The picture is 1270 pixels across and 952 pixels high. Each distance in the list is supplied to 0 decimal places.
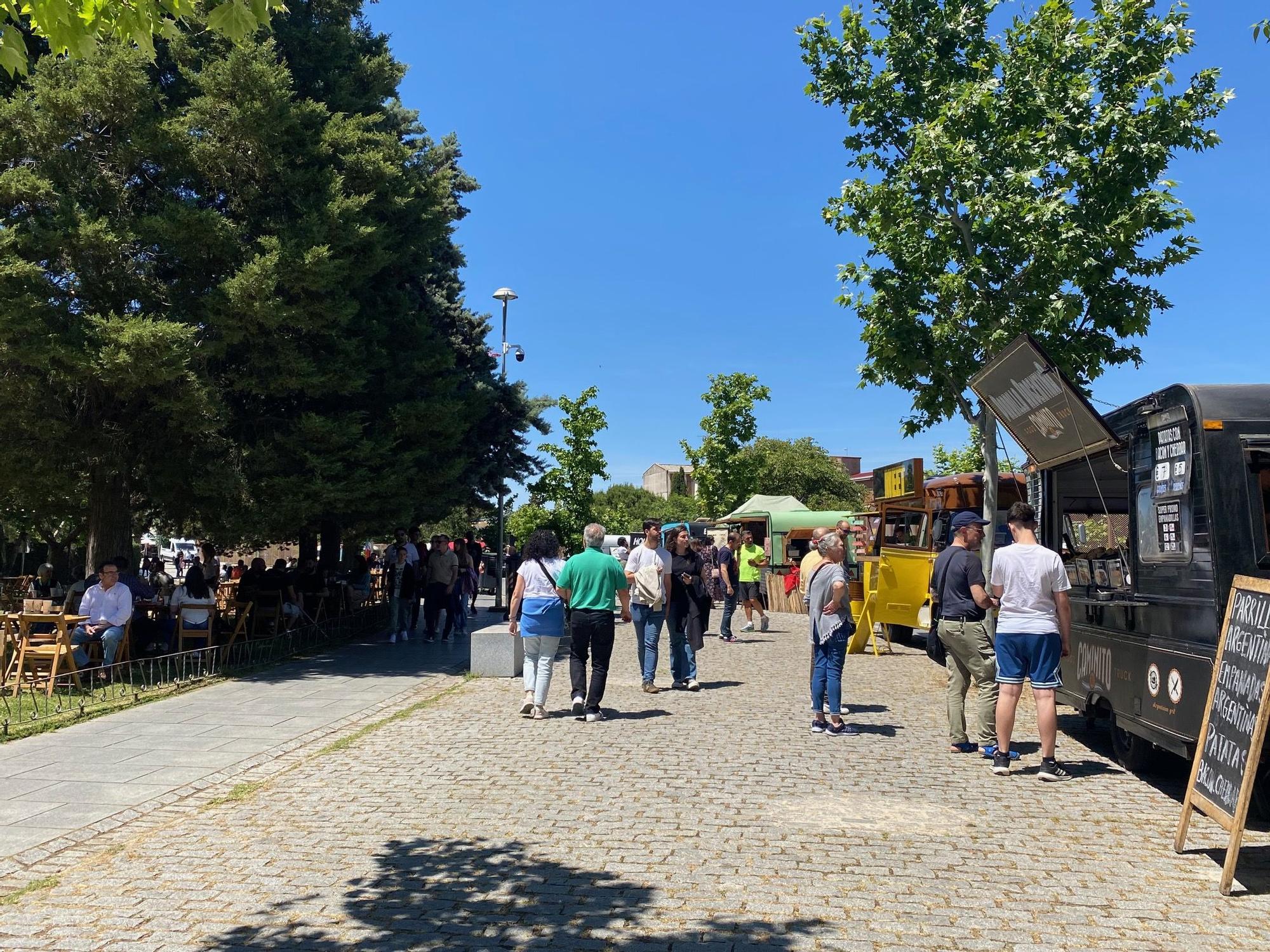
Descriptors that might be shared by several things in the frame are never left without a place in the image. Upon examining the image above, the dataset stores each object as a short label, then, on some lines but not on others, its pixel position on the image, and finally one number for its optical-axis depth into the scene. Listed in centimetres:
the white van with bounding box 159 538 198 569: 4347
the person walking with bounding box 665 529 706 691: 1115
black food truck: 570
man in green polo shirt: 927
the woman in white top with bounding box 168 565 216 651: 1248
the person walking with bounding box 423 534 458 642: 1662
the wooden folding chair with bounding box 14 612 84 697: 1039
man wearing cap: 770
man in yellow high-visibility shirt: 1839
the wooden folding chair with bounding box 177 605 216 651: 1221
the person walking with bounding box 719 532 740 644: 1666
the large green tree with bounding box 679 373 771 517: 3750
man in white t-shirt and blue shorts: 704
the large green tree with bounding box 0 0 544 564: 1162
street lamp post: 2558
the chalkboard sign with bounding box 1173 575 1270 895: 473
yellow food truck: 1530
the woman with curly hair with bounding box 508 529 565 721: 921
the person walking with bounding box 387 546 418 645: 1711
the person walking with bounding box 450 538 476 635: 1764
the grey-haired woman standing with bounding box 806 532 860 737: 843
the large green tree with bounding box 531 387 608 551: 2517
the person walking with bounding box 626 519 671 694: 1059
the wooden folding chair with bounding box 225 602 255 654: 1266
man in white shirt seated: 1116
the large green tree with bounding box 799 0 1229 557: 1087
